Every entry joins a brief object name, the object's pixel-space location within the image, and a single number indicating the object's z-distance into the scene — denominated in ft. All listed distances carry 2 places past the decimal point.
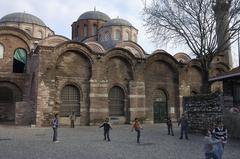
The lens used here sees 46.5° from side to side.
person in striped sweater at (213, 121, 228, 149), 28.09
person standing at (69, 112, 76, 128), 73.61
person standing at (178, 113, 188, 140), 51.15
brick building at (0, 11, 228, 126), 76.18
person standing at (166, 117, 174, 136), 56.85
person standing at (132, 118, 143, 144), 46.14
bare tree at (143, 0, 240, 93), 68.59
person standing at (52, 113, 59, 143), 45.53
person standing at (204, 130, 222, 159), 25.53
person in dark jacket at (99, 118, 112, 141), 47.67
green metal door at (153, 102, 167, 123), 89.35
